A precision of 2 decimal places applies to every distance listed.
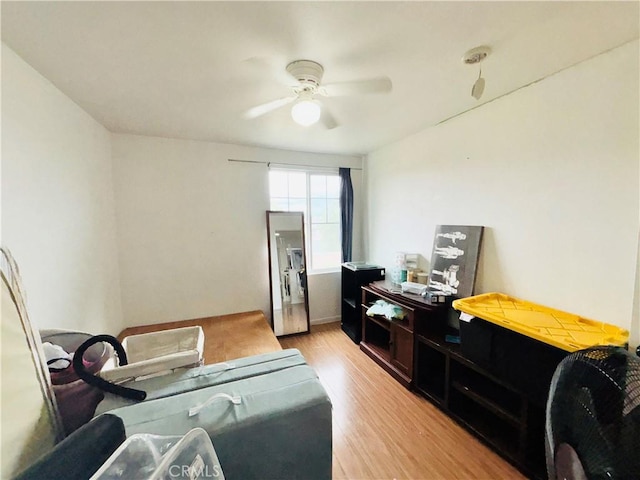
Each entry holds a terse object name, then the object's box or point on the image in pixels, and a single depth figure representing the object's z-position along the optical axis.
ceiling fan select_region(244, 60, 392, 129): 1.45
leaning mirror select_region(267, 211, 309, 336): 3.28
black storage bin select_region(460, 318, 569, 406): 1.40
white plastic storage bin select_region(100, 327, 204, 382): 1.75
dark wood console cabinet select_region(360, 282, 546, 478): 1.51
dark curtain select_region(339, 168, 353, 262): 3.65
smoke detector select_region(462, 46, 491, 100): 1.37
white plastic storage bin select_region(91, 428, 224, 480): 0.67
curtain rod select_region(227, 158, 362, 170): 3.12
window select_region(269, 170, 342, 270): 3.44
